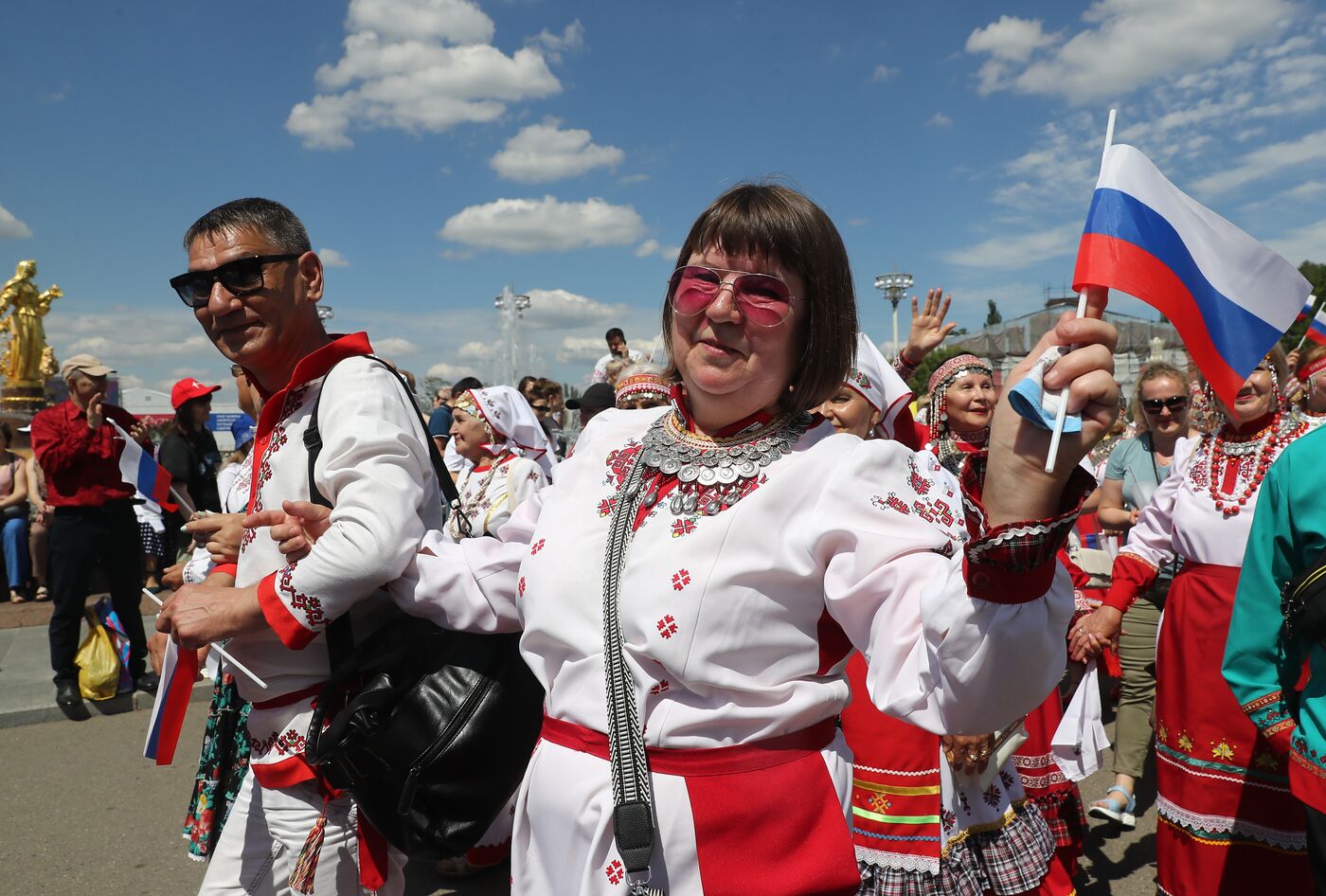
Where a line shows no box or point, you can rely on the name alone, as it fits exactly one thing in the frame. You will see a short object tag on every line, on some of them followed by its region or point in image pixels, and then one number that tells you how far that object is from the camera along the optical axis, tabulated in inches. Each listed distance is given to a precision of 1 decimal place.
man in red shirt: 255.0
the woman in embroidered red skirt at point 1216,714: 130.3
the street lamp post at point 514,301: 836.6
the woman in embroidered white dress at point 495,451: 233.0
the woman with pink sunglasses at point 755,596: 48.1
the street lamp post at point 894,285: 1270.9
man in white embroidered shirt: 79.8
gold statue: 655.8
